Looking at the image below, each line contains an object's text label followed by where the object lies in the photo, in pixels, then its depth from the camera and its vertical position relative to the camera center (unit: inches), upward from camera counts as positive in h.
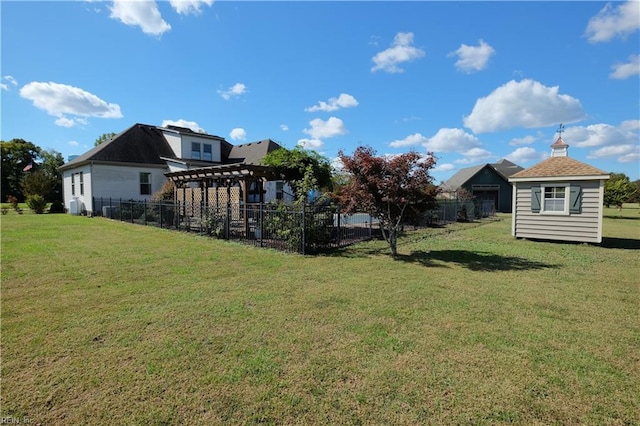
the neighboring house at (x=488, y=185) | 1332.4 +58.9
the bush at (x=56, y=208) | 984.3 -25.0
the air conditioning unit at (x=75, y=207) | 894.4 -20.1
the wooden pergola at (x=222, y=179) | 447.8 +32.3
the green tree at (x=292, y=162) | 474.3 +55.2
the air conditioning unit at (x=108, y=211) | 750.6 -27.1
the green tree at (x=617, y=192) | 1079.6 +22.5
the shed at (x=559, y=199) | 410.9 -0.3
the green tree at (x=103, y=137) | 1808.9 +352.7
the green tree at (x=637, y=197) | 1510.3 +8.3
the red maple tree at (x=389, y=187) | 310.0 +12.4
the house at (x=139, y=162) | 834.2 +99.2
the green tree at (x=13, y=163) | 1603.3 +194.6
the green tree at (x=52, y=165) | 1353.3 +173.0
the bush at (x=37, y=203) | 937.5 -9.3
